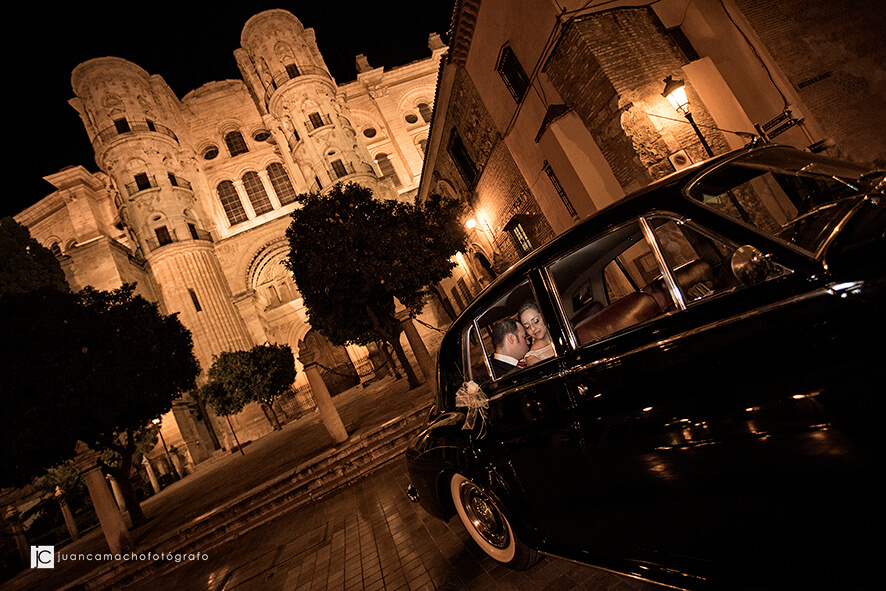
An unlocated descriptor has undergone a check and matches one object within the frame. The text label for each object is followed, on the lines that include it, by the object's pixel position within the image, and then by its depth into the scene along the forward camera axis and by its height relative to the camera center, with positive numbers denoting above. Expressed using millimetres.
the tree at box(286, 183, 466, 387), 13586 +3818
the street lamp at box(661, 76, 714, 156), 7672 +2262
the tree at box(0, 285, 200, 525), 9680 +3318
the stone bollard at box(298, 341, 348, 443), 9078 +82
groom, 2611 -205
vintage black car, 1343 -628
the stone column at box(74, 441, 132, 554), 8688 +123
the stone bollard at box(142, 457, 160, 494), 20828 +620
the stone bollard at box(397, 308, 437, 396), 12946 +343
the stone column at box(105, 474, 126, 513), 19000 +364
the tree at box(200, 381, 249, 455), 23359 +2724
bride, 2439 -209
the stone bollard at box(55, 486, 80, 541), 14086 +331
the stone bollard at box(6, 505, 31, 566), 13188 +543
